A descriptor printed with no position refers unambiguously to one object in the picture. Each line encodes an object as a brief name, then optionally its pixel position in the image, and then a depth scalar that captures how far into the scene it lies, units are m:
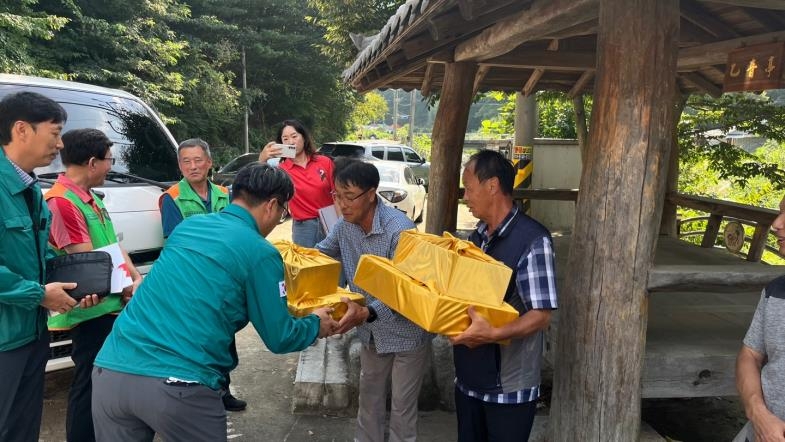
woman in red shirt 4.38
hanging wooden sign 2.85
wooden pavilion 2.41
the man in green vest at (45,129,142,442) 2.67
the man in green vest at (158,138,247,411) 3.35
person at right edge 1.89
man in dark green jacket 2.15
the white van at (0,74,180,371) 3.58
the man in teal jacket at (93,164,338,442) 1.77
